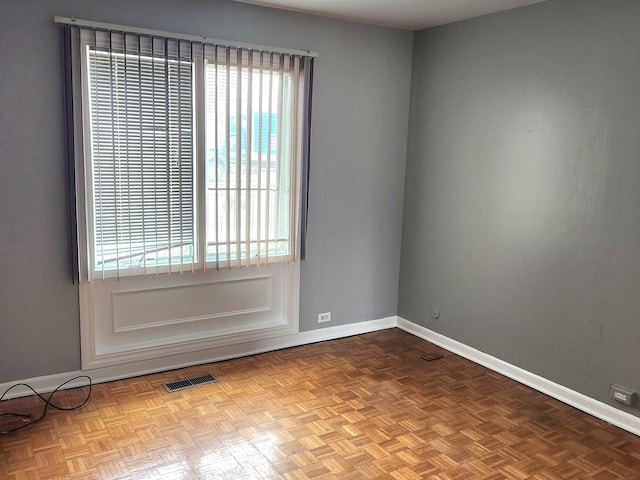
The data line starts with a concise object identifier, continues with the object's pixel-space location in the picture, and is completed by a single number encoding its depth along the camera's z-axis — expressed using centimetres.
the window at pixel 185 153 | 326
